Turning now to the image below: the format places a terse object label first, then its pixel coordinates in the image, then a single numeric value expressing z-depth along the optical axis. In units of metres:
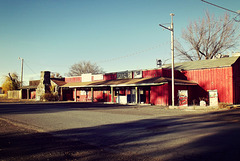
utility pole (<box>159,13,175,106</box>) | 20.55
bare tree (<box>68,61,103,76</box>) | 76.57
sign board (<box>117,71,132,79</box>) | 30.46
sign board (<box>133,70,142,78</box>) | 29.09
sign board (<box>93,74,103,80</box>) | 35.18
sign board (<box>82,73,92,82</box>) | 36.99
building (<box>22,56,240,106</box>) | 24.77
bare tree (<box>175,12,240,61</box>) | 41.00
